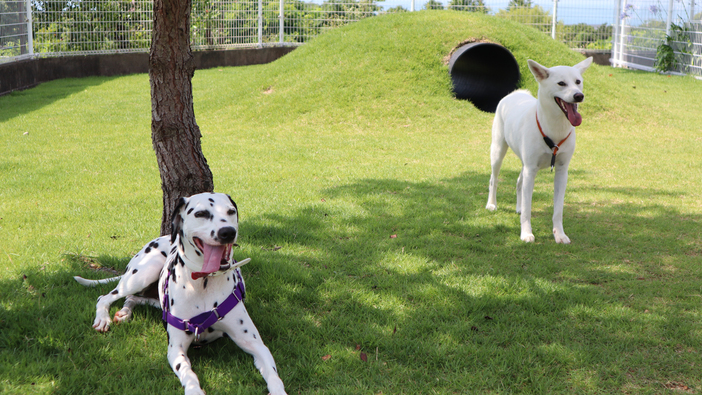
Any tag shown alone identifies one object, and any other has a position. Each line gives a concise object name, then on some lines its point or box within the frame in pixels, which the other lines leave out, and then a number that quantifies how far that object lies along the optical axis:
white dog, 4.66
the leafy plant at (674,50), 17.28
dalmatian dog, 2.77
